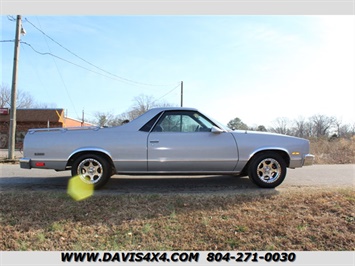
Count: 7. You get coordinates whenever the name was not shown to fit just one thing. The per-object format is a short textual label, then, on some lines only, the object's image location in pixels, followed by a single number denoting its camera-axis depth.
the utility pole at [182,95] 30.97
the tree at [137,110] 36.34
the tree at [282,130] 53.64
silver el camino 5.32
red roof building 25.27
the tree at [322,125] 61.37
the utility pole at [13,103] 12.16
